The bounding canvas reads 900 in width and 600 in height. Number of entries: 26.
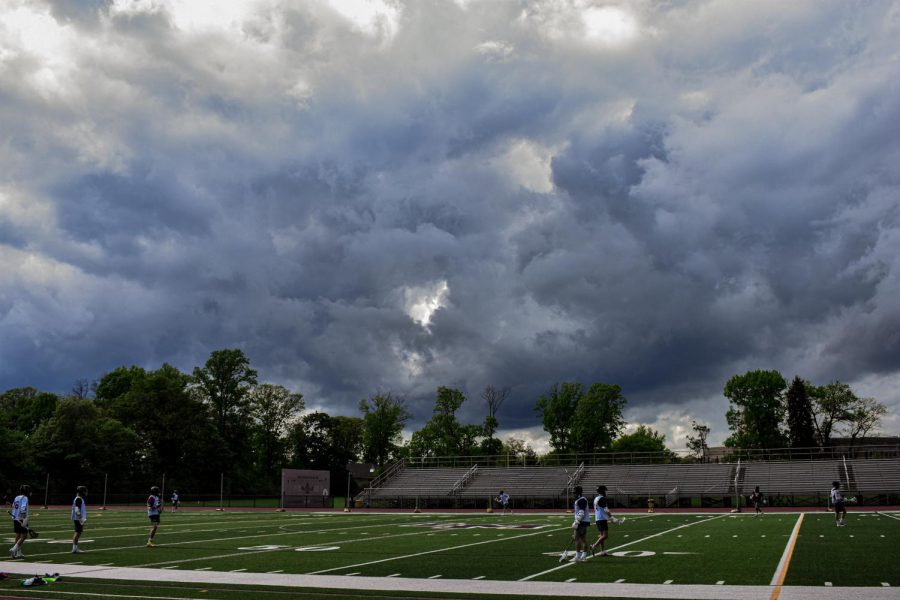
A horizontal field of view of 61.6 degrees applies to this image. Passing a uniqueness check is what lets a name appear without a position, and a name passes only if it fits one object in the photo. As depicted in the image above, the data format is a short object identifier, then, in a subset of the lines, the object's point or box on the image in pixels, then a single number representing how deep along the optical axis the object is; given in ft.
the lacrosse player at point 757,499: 136.14
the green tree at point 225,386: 307.99
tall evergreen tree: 273.75
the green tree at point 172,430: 271.69
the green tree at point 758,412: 266.77
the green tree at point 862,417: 282.77
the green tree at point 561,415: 304.71
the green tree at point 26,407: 302.86
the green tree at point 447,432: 301.63
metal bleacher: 172.14
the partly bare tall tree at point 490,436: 305.32
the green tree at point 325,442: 372.38
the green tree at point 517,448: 415.64
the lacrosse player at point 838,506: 90.17
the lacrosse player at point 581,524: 58.03
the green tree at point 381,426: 316.60
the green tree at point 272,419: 340.18
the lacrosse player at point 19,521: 62.80
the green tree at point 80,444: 239.30
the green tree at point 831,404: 284.41
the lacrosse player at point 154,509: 78.56
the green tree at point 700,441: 353.72
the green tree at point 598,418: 290.56
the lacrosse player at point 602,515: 61.93
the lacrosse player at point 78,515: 68.18
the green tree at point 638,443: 382.63
